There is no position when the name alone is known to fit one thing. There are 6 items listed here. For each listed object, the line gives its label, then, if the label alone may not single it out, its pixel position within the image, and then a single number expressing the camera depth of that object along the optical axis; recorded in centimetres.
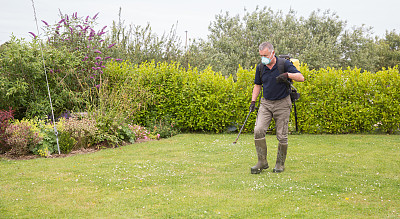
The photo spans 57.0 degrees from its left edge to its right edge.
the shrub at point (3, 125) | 757
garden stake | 790
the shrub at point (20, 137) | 750
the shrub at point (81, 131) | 841
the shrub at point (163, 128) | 1059
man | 609
